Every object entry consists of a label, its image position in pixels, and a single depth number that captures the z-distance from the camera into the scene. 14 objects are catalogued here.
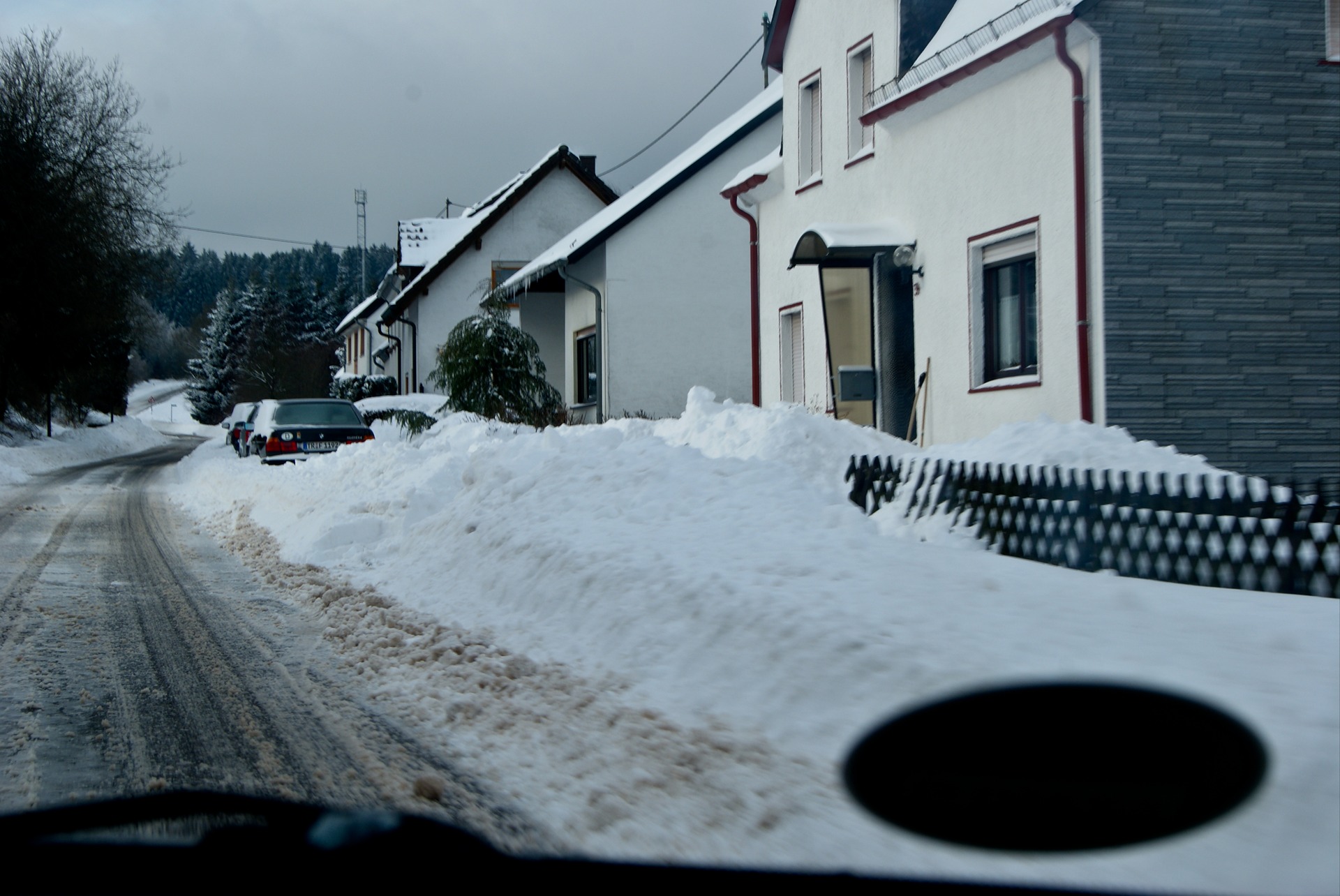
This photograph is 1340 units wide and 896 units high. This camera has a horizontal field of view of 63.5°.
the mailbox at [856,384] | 14.05
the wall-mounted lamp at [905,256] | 13.23
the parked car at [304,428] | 19.59
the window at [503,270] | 36.31
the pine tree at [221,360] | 83.95
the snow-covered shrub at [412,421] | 22.58
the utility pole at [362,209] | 85.69
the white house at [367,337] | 47.84
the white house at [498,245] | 35.88
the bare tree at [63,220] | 29.00
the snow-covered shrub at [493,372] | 23.19
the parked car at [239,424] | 32.62
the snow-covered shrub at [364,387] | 40.62
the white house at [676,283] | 22.77
